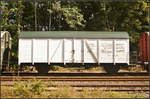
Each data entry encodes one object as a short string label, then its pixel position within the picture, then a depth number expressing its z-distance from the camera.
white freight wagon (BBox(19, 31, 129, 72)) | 20.92
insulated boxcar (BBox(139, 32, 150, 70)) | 21.47
